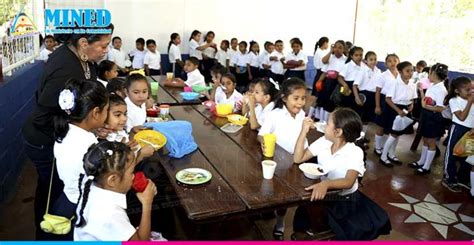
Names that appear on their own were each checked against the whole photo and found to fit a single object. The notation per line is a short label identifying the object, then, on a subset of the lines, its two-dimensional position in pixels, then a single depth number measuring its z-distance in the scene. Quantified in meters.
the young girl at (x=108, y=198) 1.50
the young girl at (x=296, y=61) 7.11
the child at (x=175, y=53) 8.05
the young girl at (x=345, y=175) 2.02
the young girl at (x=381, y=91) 4.52
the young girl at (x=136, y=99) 2.81
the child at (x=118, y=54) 7.22
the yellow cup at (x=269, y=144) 2.27
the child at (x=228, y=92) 3.77
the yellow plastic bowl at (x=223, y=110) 3.27
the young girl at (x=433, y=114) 4.12
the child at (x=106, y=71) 4.00
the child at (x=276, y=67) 7.60
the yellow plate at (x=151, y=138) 2.29
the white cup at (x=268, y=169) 1.98
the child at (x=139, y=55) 7.72
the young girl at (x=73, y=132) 1.79
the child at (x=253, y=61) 8.10
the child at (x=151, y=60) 7.59
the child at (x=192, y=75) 4.97
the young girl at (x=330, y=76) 5.70
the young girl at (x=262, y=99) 2.90
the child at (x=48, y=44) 6.62
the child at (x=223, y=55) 8.36
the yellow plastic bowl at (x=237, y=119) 3.00
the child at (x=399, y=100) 4.39
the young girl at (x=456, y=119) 3.71
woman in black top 2.08
